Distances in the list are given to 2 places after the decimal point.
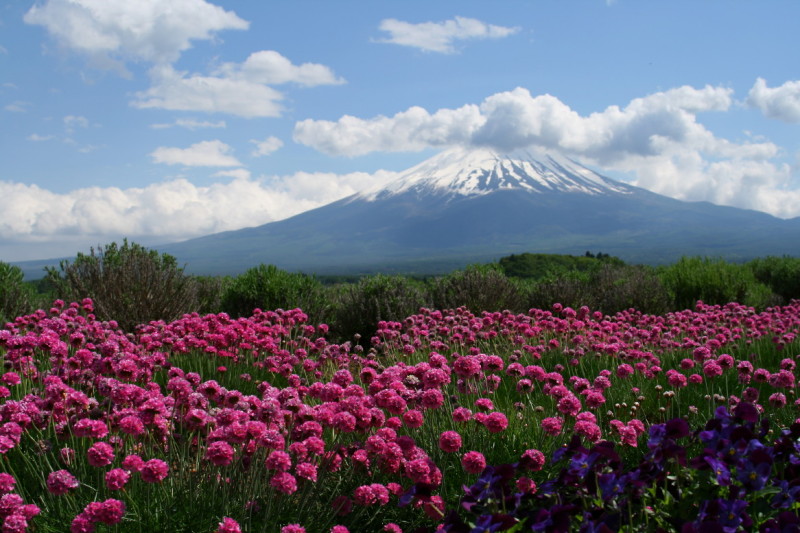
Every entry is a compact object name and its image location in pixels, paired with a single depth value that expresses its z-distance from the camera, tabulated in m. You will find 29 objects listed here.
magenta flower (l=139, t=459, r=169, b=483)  2.72
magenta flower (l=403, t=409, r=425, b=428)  3.29
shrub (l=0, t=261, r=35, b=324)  11.46
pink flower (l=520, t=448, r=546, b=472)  2.81
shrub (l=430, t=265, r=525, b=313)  12.62
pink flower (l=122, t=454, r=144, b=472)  2.80
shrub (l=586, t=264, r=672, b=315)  14.37
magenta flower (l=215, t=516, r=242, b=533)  2.44
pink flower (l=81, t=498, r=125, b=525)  2.38
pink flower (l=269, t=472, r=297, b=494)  2.71
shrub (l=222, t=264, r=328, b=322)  11.70
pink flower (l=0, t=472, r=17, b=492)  2.58
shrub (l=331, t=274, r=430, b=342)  11.48
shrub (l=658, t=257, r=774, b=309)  15.14
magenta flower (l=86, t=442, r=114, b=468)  2.77
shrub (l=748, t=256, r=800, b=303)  18.64
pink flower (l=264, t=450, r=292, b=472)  2.80
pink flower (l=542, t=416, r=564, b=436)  3.39
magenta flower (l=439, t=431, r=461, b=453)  3.02
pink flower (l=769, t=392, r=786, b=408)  4.11
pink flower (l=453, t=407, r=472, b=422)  3.42
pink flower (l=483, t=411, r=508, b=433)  3.16
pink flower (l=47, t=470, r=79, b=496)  2.65
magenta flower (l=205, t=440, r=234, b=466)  2.79
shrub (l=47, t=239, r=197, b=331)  10.14
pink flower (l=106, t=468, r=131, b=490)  2.65
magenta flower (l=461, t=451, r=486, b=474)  2.92
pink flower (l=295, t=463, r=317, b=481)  2.83
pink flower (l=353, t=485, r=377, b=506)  2.86
